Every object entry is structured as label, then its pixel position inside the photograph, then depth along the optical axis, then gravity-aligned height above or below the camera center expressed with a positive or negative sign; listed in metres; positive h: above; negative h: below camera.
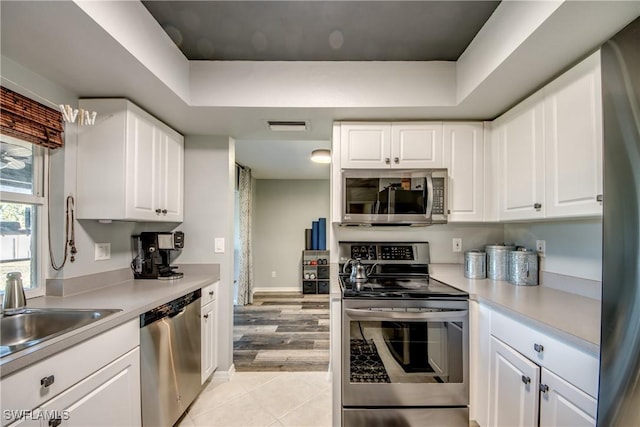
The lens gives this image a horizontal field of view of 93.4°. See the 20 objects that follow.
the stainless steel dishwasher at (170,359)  1.59 -0.82
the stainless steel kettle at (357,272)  2.19 -0.38
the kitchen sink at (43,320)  1.38 -0.47
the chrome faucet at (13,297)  1.38 -0.36
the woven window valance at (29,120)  1.39 +0.50
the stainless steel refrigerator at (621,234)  0.79 -0.04
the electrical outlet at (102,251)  1.97 -0.21
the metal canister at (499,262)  2.15 -0.29
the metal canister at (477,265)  2.22 -0.32
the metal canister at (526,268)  1.99 -0.31
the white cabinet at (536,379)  1.10 -0.67
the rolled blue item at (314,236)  6.02 -0.31
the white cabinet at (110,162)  1.84 +0.36
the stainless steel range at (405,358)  1.82 -0.83
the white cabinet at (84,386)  0.98 -0.63
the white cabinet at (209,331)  2.27 -0.86
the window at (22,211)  1.54 +0.05
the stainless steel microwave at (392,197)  2.18 +0.17
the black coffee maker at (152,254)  2.26 -0.26
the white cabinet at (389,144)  2.24 +0.57
